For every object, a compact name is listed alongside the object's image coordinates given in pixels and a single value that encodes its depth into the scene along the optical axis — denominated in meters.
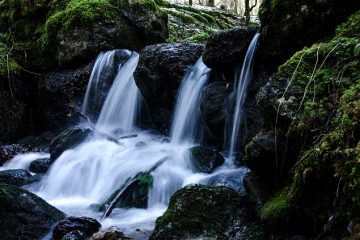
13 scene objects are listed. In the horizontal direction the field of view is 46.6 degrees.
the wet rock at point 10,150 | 9.22
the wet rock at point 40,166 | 8.37
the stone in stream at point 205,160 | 6.52
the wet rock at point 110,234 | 4.50
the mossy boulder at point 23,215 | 4.90
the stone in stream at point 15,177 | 7.25
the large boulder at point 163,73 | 8.41
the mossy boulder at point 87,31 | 10.66
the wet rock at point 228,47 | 6.69
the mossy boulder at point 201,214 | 4.18
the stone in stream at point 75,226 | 4.78
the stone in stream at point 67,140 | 8.37
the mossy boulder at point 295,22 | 5.12
